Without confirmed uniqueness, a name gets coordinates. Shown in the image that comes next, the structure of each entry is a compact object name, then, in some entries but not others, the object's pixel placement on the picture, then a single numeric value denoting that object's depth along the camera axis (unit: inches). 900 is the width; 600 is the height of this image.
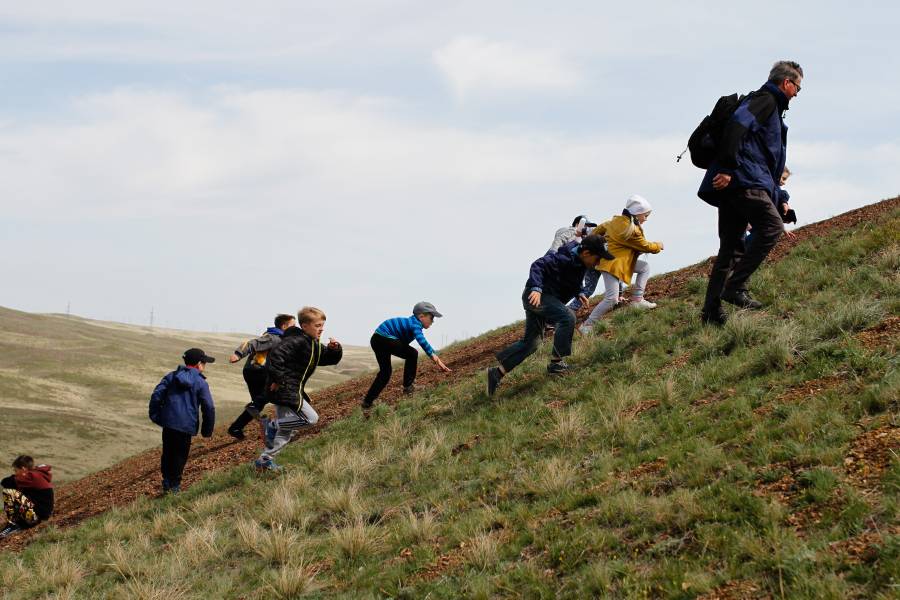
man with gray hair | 324.5
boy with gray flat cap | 460.4
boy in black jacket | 373.1
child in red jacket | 453.7
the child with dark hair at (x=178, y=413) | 409.1
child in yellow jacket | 430.3
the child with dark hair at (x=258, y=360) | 462.0
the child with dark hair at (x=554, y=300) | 371.9
